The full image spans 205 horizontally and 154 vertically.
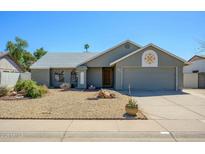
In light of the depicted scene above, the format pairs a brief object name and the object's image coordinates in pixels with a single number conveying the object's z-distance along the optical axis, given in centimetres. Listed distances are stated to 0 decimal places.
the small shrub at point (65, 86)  1660
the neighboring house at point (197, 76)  1909
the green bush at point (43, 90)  1099
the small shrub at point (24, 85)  1074
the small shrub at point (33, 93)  1019
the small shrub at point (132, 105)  626
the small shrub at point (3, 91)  1055
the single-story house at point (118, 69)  1426
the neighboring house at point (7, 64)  1915
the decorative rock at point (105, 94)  1024
